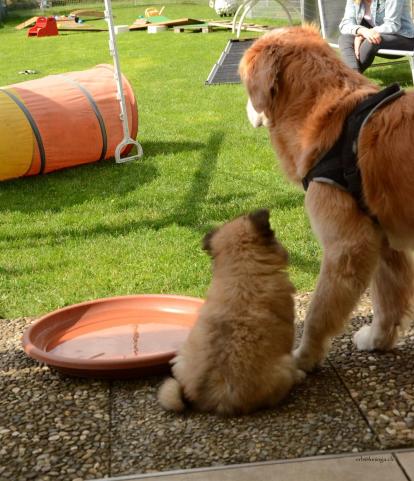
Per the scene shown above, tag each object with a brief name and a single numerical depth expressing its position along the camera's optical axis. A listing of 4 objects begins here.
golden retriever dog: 3.62
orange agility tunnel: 8.52
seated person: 10.77
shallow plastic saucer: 3.95
